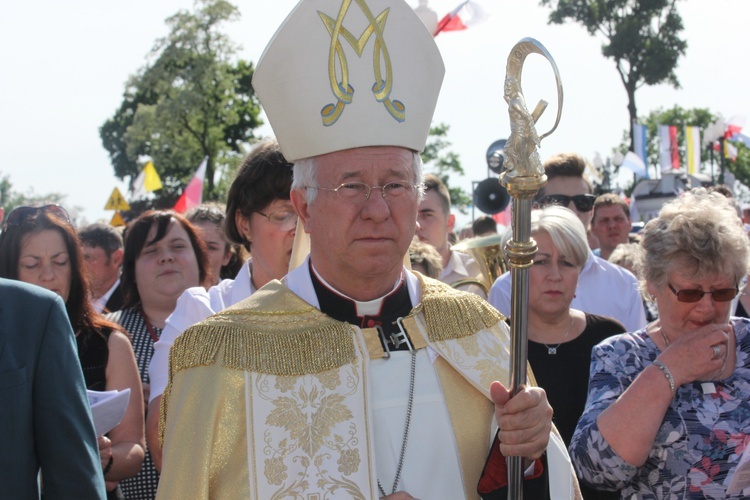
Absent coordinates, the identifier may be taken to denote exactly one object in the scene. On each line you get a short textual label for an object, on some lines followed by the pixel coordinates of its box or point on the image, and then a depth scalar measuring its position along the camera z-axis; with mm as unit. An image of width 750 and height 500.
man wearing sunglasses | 5227
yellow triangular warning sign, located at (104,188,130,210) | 18672
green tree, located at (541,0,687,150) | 39500
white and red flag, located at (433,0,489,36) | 11148
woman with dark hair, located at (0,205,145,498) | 3826
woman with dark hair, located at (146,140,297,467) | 3881
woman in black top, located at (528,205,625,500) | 4191
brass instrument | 6664
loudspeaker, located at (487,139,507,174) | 8722
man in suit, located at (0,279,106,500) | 2629
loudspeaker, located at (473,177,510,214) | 8755
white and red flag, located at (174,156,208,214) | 11902
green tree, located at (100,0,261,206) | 34969
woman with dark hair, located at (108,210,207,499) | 4973
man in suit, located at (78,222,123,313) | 6762
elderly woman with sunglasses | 3262
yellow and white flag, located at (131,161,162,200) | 17678
